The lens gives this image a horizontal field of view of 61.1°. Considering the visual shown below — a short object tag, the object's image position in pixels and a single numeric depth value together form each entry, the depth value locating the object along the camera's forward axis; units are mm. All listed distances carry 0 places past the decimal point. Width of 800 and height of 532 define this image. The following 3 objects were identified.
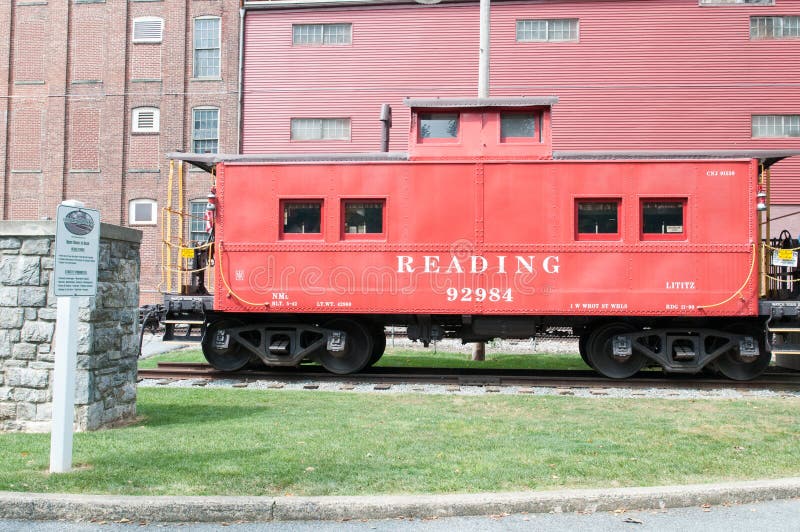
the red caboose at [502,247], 10133
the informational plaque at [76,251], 5488
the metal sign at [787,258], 10055
